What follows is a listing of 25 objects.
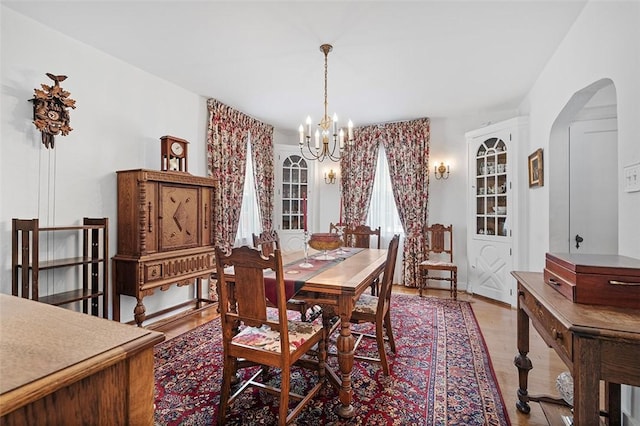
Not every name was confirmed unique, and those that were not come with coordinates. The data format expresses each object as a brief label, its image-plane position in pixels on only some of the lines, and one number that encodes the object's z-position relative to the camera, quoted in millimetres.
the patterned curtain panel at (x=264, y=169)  5047
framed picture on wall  3211
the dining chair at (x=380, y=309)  2227
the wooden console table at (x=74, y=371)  565
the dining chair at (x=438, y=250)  4535
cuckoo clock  2396
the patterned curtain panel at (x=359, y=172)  5238
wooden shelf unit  2199
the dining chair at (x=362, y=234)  3863
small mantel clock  3281
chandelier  2715
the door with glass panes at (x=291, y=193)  5559
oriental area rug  1821
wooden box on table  1248
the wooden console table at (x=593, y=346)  1050
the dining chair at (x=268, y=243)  2623
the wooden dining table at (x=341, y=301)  1806
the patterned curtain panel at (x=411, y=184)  4855
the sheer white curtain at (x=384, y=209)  5188
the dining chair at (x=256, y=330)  1607
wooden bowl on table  2463
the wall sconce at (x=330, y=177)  5580
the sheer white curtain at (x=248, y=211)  4859
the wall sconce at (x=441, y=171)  4832
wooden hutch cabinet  2912
